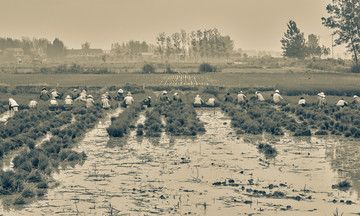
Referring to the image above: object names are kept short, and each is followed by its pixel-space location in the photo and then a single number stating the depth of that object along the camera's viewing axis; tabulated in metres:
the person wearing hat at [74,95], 52.41
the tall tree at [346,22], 109.81
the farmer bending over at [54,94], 49.69
